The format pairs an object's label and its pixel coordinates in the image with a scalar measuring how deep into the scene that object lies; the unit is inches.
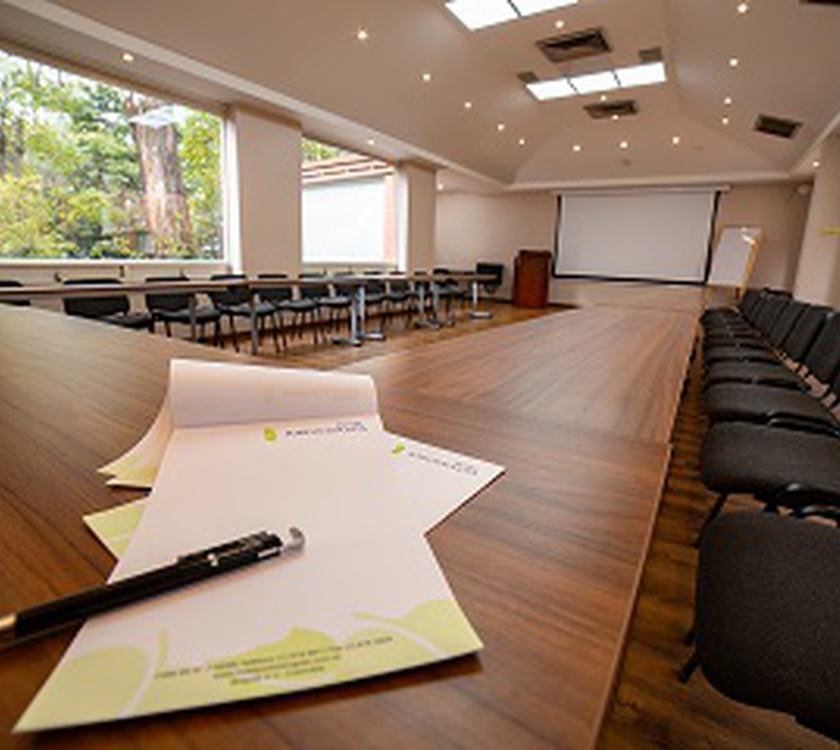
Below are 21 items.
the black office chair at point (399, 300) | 297.8
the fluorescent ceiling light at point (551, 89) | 275.1
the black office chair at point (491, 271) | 482.7
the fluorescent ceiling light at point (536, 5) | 193.3
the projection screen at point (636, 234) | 396.5
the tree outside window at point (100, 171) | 178.4
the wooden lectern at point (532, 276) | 449.1
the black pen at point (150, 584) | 11.3
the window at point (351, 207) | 365.4
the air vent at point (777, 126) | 264.7
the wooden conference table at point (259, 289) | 127.3
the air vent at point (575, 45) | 219.3
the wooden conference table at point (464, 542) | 9.8
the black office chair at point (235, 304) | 200.8
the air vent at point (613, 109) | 303.7
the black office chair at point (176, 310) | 177.3
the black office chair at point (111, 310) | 151.7
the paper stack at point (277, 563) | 10.5
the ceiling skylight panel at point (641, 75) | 252.4
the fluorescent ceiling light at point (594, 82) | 264.1
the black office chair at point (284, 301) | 221.8
